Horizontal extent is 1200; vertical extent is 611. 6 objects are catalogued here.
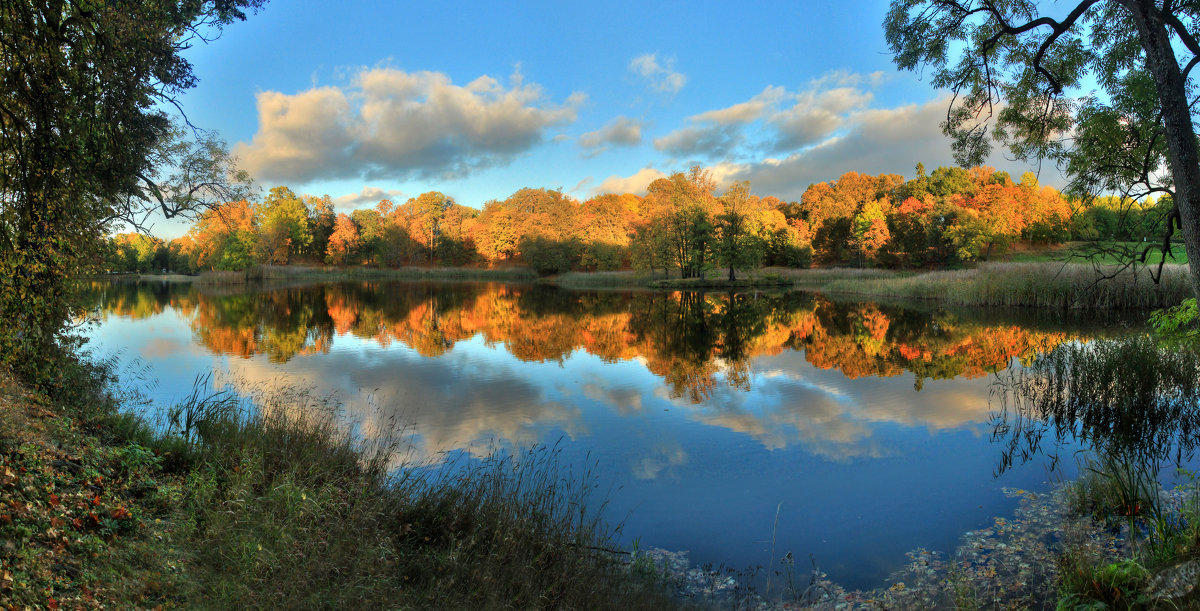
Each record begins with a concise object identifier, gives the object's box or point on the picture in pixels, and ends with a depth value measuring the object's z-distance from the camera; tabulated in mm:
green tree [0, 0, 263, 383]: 4633
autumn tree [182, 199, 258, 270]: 62250
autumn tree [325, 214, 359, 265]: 78125
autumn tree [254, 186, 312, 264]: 73312
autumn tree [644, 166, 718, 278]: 47781
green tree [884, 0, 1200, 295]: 7305
